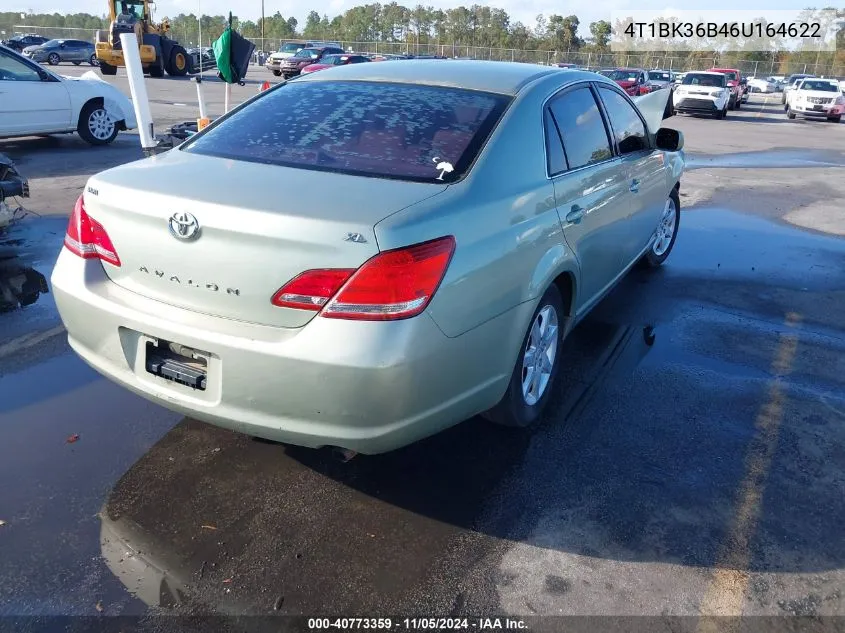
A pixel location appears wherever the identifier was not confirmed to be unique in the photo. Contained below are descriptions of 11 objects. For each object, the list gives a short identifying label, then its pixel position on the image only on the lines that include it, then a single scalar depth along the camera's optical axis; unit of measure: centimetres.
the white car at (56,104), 1027
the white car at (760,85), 4844
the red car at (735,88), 3059
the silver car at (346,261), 243
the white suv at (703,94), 2584
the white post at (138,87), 662
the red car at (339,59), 2881
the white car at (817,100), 2769
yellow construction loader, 2848
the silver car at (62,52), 4025
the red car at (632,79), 2547
